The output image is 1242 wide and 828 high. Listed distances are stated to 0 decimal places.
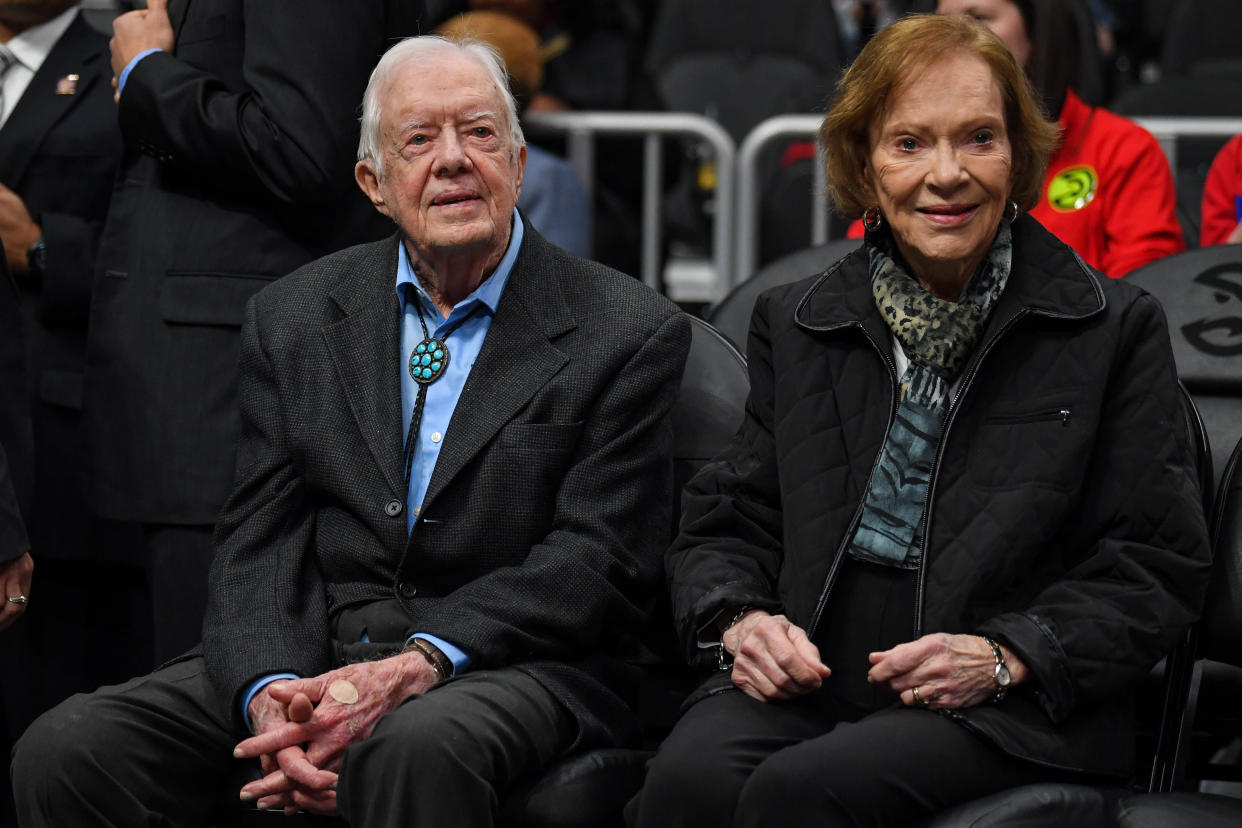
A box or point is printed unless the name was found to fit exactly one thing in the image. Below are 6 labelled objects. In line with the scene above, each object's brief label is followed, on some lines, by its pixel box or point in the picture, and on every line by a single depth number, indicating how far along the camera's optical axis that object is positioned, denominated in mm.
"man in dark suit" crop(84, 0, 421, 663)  6371
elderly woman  4965
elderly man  5336
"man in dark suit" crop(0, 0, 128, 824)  7211
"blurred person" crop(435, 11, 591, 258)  9297
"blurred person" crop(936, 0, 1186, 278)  7547
